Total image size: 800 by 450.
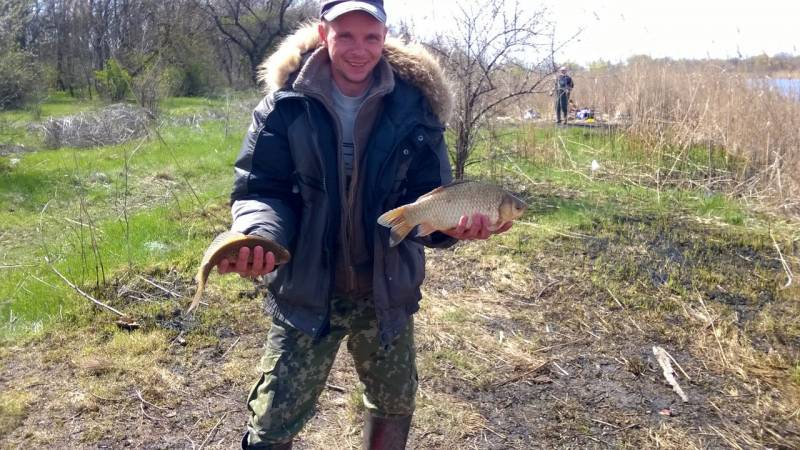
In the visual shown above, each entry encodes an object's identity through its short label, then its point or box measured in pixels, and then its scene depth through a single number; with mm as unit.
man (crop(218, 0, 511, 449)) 2141
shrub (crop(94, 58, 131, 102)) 19078
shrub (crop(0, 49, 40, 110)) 12992
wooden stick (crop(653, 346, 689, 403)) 3566
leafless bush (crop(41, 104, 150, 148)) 13250
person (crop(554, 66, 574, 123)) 9883
